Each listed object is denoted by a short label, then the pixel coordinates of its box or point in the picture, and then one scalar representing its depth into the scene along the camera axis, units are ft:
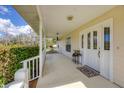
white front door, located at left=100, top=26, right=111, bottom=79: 8.78
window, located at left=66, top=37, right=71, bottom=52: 24.63
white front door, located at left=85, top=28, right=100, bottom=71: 10.85
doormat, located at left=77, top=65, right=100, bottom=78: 9.95
